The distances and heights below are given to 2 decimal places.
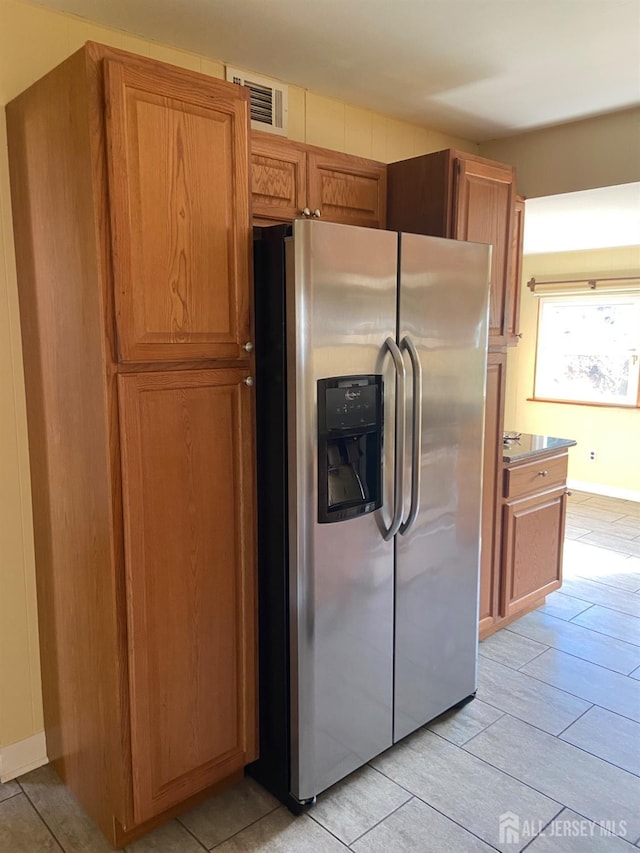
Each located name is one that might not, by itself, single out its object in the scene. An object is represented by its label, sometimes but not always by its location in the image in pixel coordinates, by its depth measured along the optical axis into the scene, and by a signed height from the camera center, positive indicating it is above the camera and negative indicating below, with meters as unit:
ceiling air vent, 2.51 +0.93
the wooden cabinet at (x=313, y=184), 2.36 +0.59
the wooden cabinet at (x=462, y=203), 2.57 +0.54
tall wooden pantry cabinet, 1.61 -0.22
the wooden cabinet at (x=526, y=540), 3.08 -1.03
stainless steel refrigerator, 1.84 -0.44
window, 5.52 -0.12
